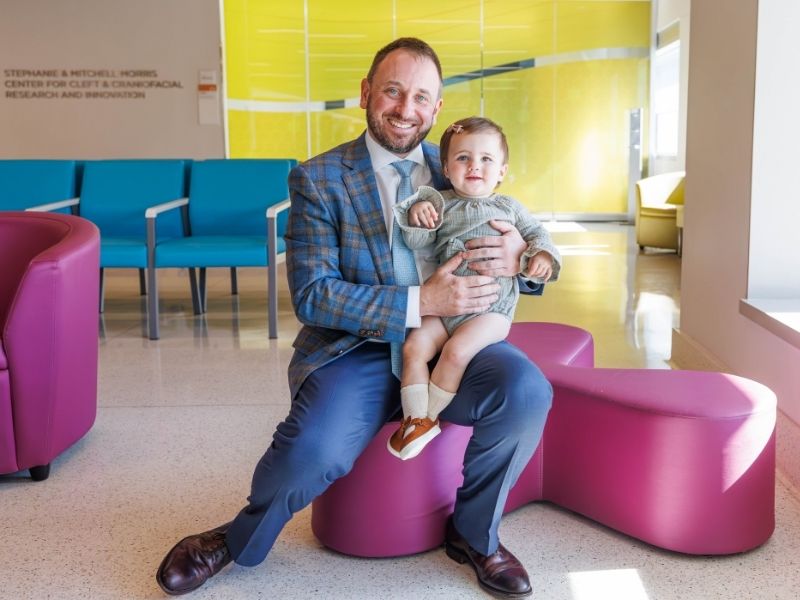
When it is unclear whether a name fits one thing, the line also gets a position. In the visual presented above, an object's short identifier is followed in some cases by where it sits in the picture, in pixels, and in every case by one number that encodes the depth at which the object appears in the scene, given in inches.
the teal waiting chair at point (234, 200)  234.1
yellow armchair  333.7
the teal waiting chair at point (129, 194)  237.5
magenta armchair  112.8
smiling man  84.4
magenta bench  91.4
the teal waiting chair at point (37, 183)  241.8
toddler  86.7
